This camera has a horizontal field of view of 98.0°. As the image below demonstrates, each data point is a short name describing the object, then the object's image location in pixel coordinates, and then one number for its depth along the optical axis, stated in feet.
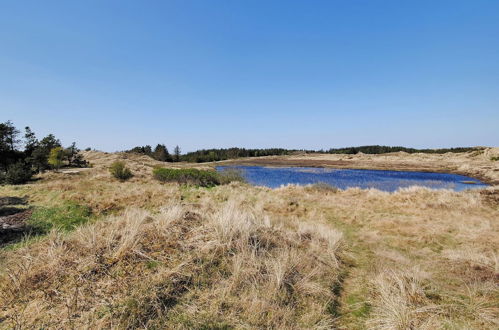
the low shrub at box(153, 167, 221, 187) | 76.02
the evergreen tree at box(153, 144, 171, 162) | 261.65
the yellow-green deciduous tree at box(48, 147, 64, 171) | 109.81
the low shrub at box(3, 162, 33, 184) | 71.53
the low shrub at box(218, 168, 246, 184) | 82.96
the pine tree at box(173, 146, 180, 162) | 290.68
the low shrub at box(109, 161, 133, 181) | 80.74
